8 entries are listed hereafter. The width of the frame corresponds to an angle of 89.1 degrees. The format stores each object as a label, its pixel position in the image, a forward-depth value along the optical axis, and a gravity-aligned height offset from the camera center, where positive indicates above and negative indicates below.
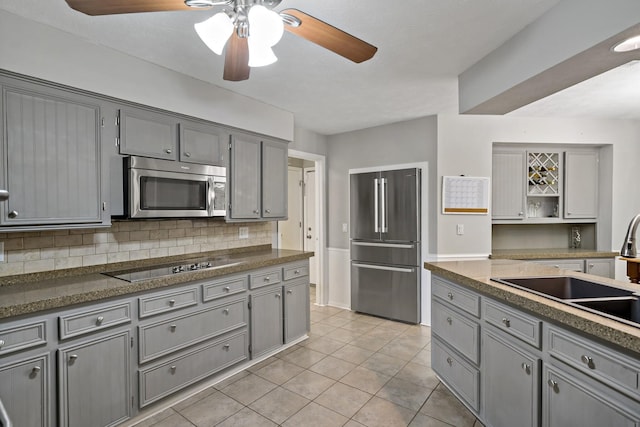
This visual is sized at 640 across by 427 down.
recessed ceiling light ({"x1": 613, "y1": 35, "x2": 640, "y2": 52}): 1.49 +0.77
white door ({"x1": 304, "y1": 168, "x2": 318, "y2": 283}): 5.80 -0.04
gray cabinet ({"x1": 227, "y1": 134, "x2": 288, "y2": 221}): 3.09 +0.31
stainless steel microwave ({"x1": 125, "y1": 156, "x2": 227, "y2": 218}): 2.32 +0.16
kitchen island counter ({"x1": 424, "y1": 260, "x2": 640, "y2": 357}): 1.17 -0.44
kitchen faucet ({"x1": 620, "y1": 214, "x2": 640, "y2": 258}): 1.81 -0.20
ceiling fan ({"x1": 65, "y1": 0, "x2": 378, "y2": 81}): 1.29 +0.80
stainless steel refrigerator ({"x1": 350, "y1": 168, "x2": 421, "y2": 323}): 3.91 -0.44
